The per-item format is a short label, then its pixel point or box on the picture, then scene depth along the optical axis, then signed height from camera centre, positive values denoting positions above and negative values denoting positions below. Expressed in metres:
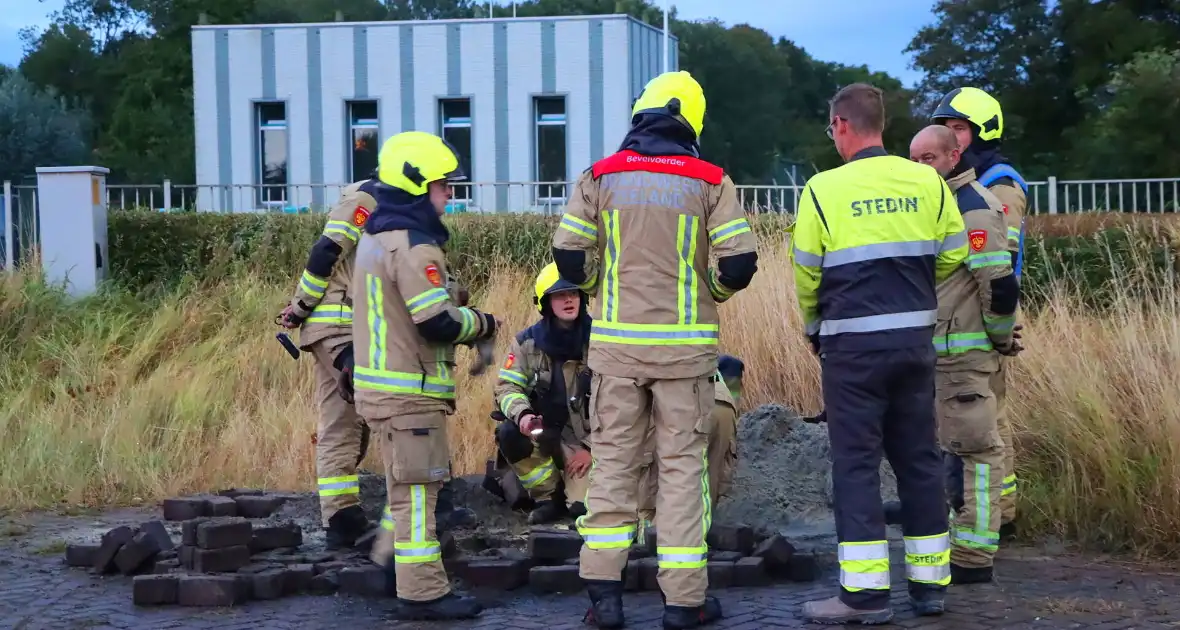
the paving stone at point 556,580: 5.70 -1.24
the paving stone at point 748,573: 5.69 -1.22
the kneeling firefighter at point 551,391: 6.68 -0.50
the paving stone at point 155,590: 5.65 -1.23
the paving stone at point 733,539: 5.98 -1.13
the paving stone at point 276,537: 6.21 -1.13
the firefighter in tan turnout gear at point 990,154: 6.15 +0.62
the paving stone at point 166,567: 5.96 -1.20
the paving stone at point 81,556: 6.34 -1.22
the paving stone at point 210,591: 5.59 -1.23
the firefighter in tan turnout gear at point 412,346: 5.26 -0.21
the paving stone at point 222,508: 6.98 -1.10
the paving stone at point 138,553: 6.09 -1.16
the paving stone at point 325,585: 5.78 -1.25
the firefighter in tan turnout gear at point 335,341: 6.54 -0.22
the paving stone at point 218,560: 5.82 -1.15
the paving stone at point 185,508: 7.07 -1.12
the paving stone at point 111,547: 6.14 -1.14
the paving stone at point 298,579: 5.75 -1.22
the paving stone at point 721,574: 5.66 -1.22
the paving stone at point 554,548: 5.88 -1.13
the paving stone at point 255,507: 7.10 -1.12
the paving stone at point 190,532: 5.90 -1.04
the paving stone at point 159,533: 6.16 -1.08
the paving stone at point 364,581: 5.67 -1.22
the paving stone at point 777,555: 5.76 -1.16
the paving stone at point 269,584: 5.67 -1.23
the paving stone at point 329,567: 5.86 -1.20
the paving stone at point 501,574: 5.76 -1.22
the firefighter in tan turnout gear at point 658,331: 5.01 -0.15
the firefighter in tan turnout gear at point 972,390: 5.64 -0.45
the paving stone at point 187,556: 5.88 -1.14
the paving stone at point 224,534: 5.78 -1.03
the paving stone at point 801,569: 5.80 -1.23
